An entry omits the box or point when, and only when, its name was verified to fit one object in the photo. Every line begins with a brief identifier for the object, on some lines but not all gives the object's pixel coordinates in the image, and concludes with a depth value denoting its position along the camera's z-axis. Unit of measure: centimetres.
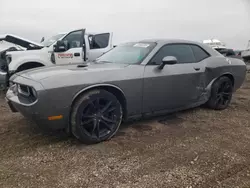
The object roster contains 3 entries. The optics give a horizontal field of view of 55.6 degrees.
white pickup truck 616
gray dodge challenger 296
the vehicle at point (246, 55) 1299
